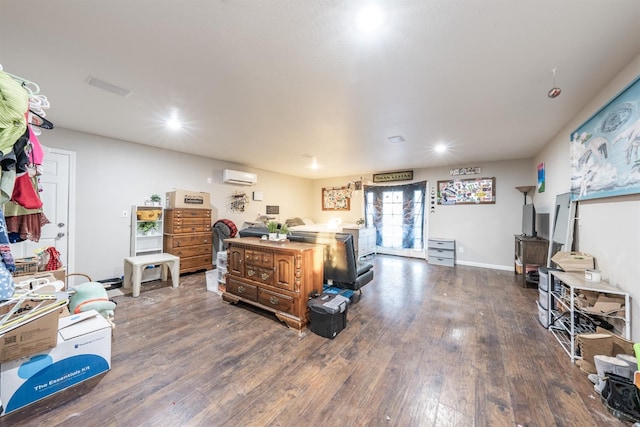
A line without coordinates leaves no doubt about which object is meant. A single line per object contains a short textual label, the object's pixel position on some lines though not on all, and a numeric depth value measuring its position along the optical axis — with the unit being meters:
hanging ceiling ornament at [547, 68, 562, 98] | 2.07
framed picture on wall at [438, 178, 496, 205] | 5.32
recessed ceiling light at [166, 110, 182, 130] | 2.90
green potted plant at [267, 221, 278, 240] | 3.11
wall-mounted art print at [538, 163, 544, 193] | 4.12
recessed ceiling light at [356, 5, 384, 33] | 1.37
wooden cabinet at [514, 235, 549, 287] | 3.78
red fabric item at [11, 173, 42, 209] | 1.59
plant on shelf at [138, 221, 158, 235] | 4.15
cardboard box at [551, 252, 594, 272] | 2.32
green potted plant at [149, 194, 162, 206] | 4.29
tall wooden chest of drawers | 4.33
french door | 6.22
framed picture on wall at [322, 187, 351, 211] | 7.48
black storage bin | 2.30
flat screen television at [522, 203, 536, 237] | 4.08
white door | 3.26
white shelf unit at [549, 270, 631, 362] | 1.85
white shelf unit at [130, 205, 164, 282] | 4.09
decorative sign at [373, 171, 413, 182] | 6.32
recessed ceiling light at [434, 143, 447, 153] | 4.10
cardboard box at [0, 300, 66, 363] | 1.39
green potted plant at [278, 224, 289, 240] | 3.09
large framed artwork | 1.78
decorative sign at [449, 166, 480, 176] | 5.45
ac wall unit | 5.34
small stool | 3.43
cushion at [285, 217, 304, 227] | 7.00
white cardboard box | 1.45
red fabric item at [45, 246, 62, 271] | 2.79
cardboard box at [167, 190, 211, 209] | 4.34
